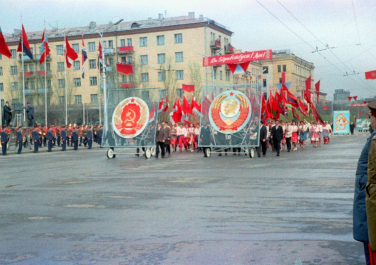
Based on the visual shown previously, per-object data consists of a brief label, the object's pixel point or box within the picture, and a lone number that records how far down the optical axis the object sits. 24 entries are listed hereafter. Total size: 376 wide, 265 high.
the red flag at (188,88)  40.53
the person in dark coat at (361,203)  4.43
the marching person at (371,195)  3.77
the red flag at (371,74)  33.12
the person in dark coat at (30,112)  43.66
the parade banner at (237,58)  28.31
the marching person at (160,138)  25.94
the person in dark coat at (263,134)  25.93
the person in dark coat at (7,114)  42.67
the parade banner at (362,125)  87.25
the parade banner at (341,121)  65.19
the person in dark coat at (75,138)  40.25
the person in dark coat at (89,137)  42.75
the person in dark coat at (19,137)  33.88
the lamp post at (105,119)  25.13
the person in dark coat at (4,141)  33.09
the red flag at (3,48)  32.06
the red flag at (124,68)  28.06
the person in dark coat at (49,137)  37.31
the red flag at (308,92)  40.30
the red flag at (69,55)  41.53
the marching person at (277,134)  26.68
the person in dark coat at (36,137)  35.34
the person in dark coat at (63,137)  38.97
